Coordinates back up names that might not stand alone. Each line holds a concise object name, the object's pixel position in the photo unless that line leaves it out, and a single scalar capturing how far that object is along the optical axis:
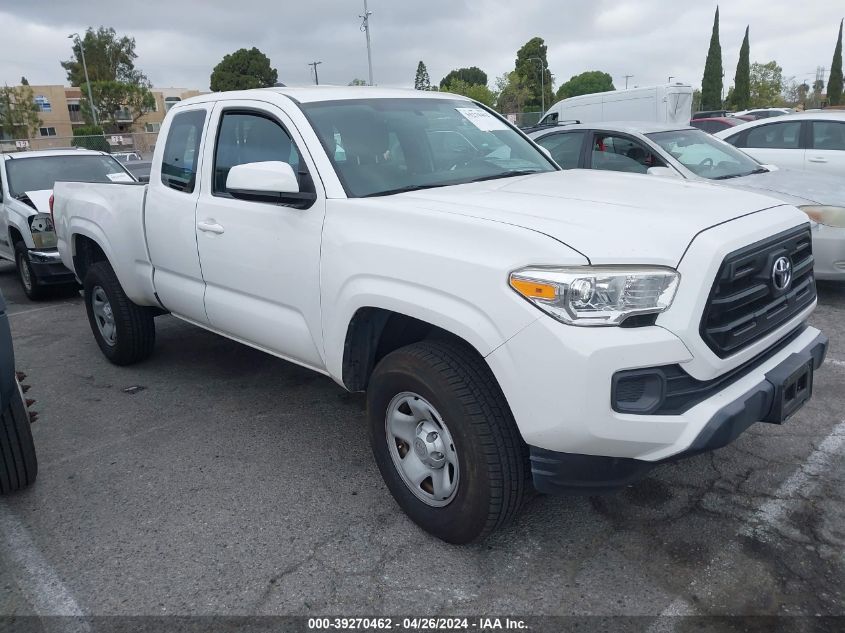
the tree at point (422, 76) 99.00
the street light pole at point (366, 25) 29.61
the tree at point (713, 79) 60.75
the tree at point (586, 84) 95.75
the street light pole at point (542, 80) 68.60
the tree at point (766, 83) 63.06
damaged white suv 7.79
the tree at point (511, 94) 65.50
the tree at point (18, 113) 55.94
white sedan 8.22
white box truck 15.83
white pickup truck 2.31
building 69.00
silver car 5.79
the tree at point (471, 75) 107.88
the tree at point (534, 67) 75.31
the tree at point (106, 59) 73.62
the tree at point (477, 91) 65.25
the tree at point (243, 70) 60.88
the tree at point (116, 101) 61.22
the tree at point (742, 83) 59.56
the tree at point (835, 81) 62.33
